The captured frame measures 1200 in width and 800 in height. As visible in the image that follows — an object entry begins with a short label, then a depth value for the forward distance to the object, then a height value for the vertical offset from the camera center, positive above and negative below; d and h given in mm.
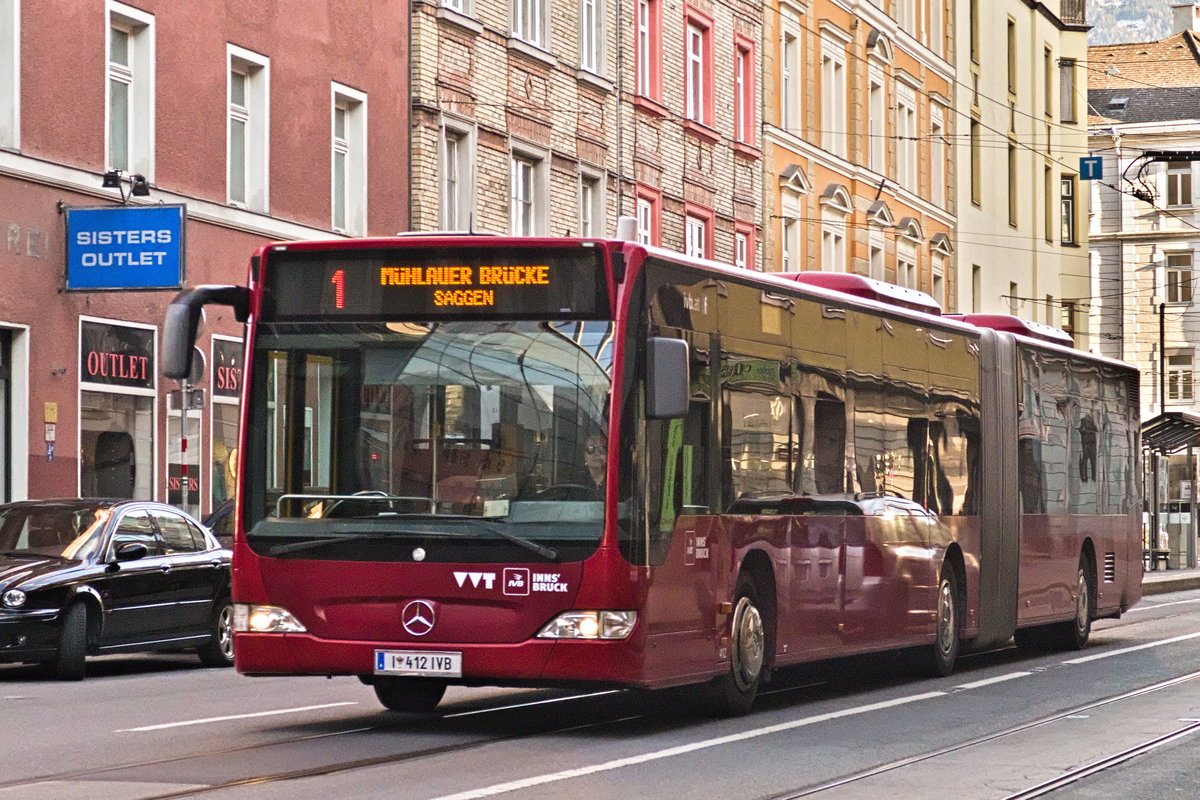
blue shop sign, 24109 +2535
